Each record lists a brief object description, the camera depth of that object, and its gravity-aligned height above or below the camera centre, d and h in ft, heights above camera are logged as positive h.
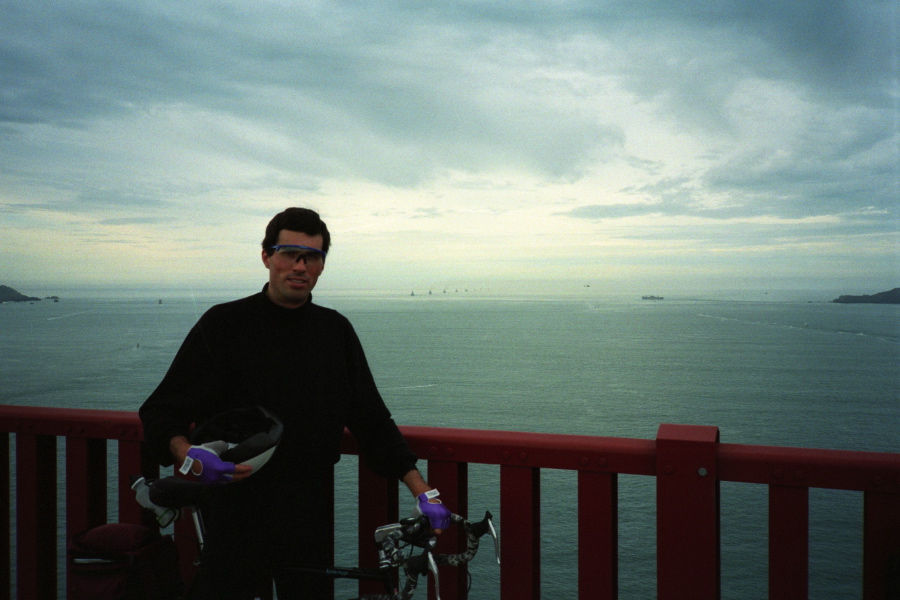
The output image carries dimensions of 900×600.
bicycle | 6.77 -2.35
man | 8.00 -1.25
